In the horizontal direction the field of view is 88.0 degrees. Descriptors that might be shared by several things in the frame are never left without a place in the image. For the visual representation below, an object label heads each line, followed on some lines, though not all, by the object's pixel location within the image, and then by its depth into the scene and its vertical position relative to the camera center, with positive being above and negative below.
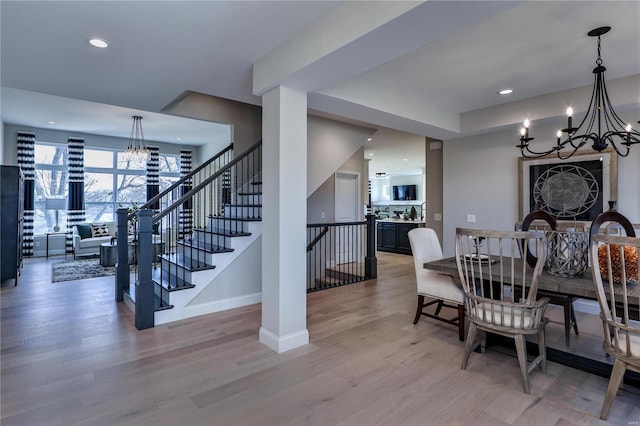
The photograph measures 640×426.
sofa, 7.57 -0.54
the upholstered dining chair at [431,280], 3.11 -0.65
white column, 2.87 -0.04
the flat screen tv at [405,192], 12.16 +0.88
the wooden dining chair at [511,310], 2.23 -0.67
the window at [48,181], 8.08 +0.82
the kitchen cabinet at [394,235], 8.75 -0.57
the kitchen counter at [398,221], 8.92 -0.16
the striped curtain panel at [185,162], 10.08 +1.61
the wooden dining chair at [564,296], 2.85 -0.64
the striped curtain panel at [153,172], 9.38 +1.21
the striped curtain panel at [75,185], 8.21 +0.74
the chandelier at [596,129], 2.61 +1.02
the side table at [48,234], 7.72 -0.47
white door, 7.04 +0.19
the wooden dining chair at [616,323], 1.78 -0.61
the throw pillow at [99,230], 8.05 -0.38
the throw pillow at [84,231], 7.79 -0.39
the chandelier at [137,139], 7.15 +2.05
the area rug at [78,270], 5.71 -1.06
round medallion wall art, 4.04 +0.32
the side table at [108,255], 6.73 -0.83
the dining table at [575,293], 2.16 -0.52
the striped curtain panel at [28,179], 7.58 +0.82
